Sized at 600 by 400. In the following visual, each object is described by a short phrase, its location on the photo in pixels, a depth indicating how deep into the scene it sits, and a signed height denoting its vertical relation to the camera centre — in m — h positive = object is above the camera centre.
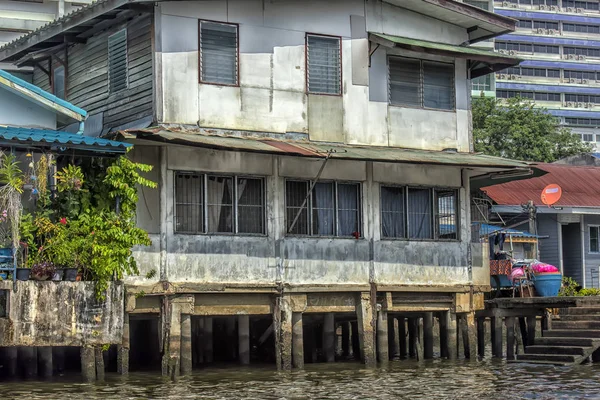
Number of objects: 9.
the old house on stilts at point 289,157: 21.91 +2.59
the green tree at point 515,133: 51.38 +6.82
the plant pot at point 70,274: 19.58 +0.26
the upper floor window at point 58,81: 26.52 +4.98
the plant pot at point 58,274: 19.38 +0.27
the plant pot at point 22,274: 18.94 +0.27
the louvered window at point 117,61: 23.64 +4.85
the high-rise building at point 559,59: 80.38 +16.37
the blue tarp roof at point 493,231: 30.45 +1.40
